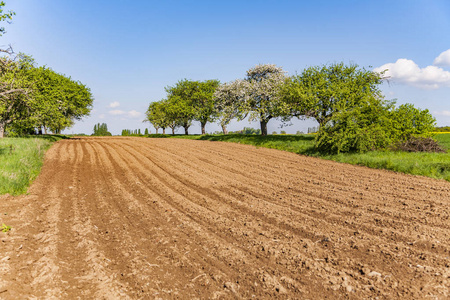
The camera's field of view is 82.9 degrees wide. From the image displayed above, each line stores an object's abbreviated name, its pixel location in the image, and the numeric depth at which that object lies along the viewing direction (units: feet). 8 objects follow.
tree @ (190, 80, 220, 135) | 161.68
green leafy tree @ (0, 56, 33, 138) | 36.44
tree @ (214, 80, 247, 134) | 108.27
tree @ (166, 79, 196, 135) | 162.91
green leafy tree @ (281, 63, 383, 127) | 74.17
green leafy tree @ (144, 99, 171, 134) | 205.65
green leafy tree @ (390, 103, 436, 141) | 60.72
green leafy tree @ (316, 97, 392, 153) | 57.93
